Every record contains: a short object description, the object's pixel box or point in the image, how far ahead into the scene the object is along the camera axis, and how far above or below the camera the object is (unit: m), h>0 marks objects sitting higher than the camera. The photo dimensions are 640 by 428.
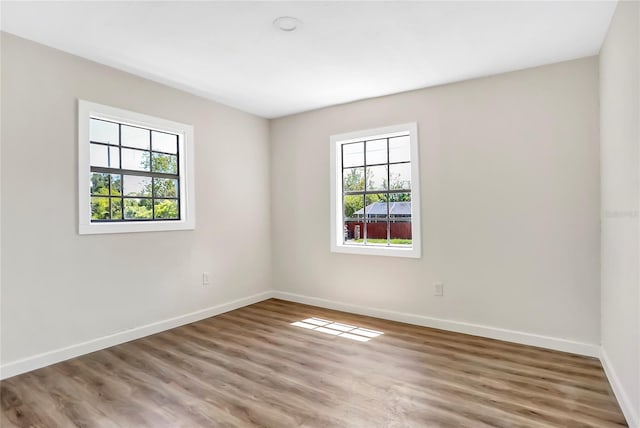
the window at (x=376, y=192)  3.99 +0.24
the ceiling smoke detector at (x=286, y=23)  2.49 +1.37
